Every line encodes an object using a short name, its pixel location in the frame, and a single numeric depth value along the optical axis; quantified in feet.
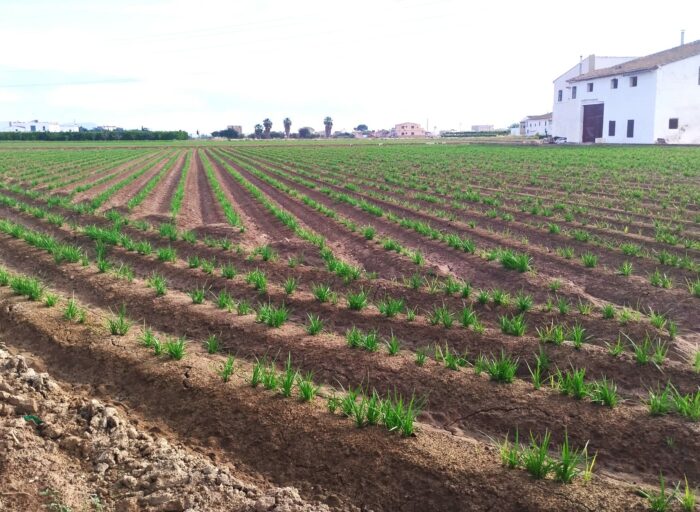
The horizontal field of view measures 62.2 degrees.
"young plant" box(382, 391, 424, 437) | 14.58
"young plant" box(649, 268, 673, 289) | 29.09
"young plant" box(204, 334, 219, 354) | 21.08
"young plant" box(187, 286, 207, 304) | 26.30
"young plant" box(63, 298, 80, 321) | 23.89
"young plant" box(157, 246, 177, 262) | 35.19
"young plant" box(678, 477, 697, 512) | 11.65
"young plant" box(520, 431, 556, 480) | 12.71
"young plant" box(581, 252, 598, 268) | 33.76
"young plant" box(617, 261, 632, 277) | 31.48
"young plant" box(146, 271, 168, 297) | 27.78
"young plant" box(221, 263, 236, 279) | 31.22
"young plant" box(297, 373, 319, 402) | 16.69
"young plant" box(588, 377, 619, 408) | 16.33
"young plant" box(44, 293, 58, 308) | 25.76
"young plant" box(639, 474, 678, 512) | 11.63
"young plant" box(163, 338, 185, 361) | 19.81
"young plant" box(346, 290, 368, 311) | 25.50
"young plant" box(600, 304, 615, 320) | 24.11
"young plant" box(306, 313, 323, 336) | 22.34
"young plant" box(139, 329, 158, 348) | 20.76
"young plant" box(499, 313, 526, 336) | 22.03
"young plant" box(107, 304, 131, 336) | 22.26
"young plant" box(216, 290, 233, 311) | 25.43
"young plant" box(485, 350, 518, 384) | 18.07
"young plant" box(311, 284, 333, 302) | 26.84
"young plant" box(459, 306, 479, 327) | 22.95
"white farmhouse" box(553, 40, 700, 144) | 172.55
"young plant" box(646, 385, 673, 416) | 15.84
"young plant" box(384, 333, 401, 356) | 20.18
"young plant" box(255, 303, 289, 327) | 23.08
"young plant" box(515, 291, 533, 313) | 25.50
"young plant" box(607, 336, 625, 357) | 19.99
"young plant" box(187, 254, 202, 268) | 34.01
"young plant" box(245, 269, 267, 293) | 28.94
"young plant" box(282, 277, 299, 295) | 27.86
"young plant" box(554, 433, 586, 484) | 12.60
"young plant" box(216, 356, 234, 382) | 18.20
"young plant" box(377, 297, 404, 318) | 24.39
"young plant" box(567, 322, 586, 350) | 20.60
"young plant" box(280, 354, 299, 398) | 16.87
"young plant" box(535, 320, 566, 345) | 20.97
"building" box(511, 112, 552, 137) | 386.15
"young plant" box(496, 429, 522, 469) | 13.25
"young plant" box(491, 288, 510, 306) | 26.11
